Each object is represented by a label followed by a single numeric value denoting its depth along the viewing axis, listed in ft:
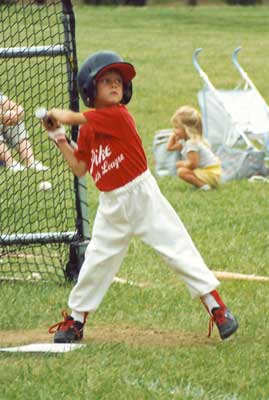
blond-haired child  68.50
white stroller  77.12
